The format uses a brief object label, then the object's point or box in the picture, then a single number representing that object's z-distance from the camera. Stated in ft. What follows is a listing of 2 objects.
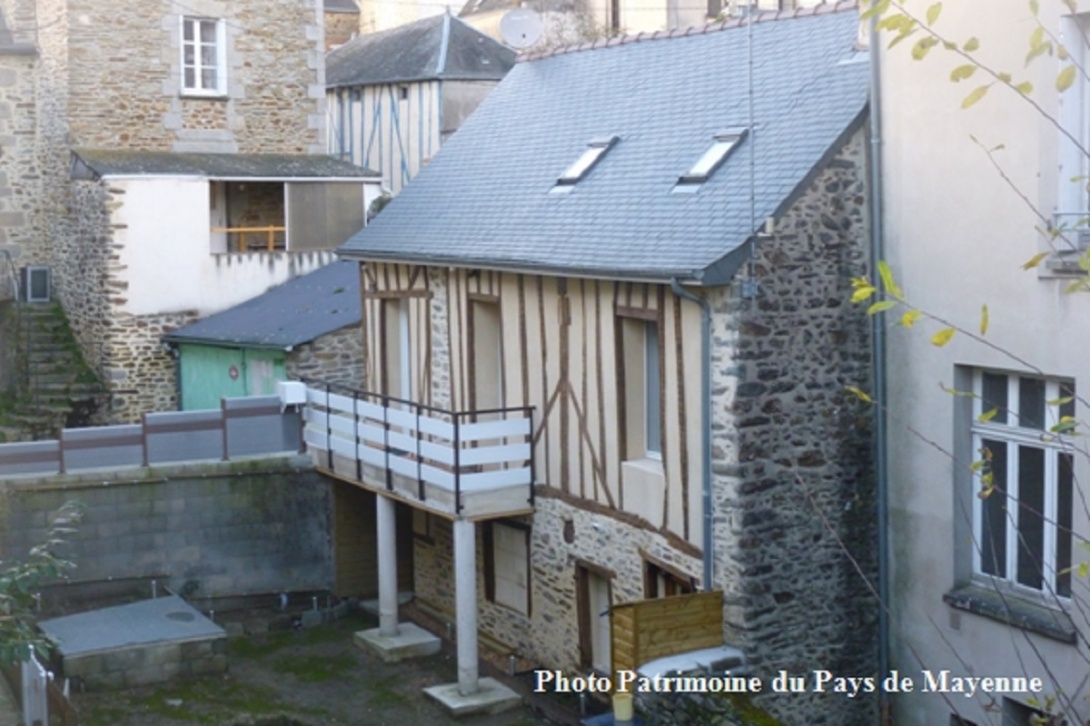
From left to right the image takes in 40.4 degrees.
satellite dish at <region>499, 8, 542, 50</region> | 60.77
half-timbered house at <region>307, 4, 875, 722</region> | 32.42
